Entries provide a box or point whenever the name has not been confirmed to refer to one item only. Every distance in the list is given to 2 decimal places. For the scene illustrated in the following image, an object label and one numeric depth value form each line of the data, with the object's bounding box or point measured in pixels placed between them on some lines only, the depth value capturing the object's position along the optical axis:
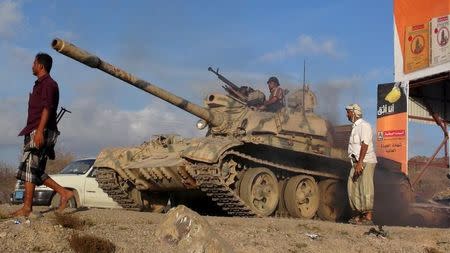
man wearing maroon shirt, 6.66
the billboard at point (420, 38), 14.87
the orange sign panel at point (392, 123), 16.69
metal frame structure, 16.92
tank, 10.52
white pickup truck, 15.05
